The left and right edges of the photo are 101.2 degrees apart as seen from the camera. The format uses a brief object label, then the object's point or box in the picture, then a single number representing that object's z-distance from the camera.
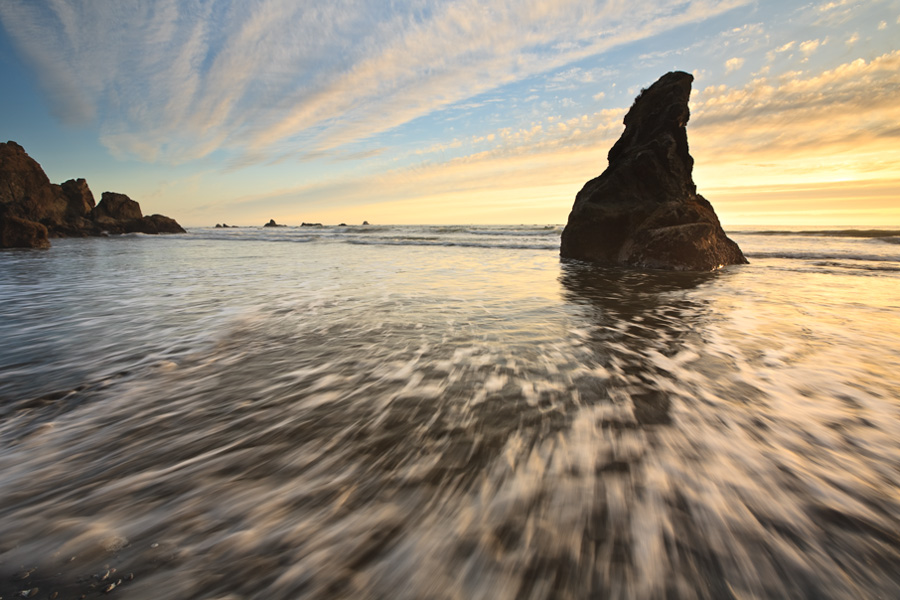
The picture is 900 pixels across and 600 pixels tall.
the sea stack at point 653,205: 10.68
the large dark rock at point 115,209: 51.82
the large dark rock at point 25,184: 43.25
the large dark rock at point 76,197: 49.88
